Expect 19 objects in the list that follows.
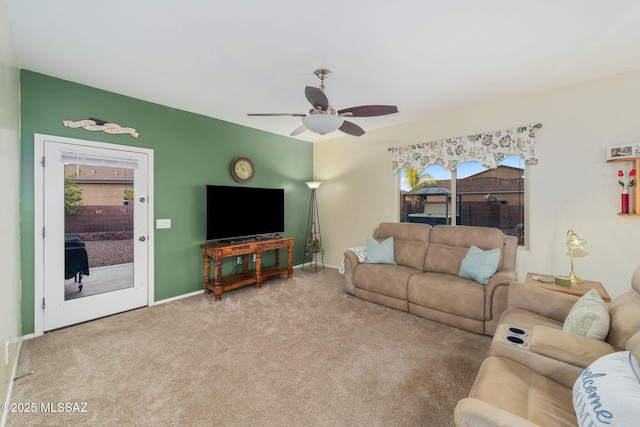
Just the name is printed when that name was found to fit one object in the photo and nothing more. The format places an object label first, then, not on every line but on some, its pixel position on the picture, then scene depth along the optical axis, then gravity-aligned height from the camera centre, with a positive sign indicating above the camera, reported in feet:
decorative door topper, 9.62 +3.31
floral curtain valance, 10.94 +2.90
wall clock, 14.34 +2.41
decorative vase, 8.93 +0.34
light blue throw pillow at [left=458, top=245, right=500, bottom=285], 9.52 -1.90
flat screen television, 12.89 +0.05
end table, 7.40 -2.18
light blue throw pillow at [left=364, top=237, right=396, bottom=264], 12.32 -1.83
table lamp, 8.06 -1.07
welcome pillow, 2.71 -2.02
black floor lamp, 18.15 -1.28
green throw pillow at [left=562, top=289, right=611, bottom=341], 4.91 -2.04
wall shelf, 8.68 +0.66
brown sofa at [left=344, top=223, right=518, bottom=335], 8.91 -2.52
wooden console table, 12.26 -2.66
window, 11.76 +0.82
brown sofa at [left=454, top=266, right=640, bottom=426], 3.52 -2.54
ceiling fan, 7.97 +3.30
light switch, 11.79 -0.44
